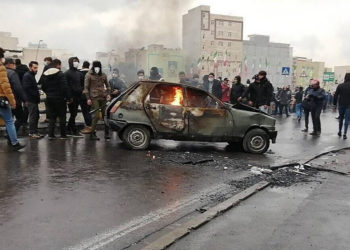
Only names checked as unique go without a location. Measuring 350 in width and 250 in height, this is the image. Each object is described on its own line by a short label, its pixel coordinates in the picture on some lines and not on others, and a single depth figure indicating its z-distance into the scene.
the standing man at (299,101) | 19.27
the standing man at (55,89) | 9.13
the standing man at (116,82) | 12.38
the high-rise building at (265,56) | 78.50
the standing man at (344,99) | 12.28
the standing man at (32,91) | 9.19
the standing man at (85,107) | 10.29
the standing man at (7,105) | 7.56
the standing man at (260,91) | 11.26
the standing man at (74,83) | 9.98
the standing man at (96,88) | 9.57
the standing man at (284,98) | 21.05
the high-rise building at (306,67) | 77.31
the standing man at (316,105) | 13.26
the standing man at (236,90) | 12.61
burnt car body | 8.61
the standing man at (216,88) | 14.45
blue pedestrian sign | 24.28
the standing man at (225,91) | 15.30
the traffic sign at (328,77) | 37.32
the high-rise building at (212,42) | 47.27
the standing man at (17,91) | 8.79
